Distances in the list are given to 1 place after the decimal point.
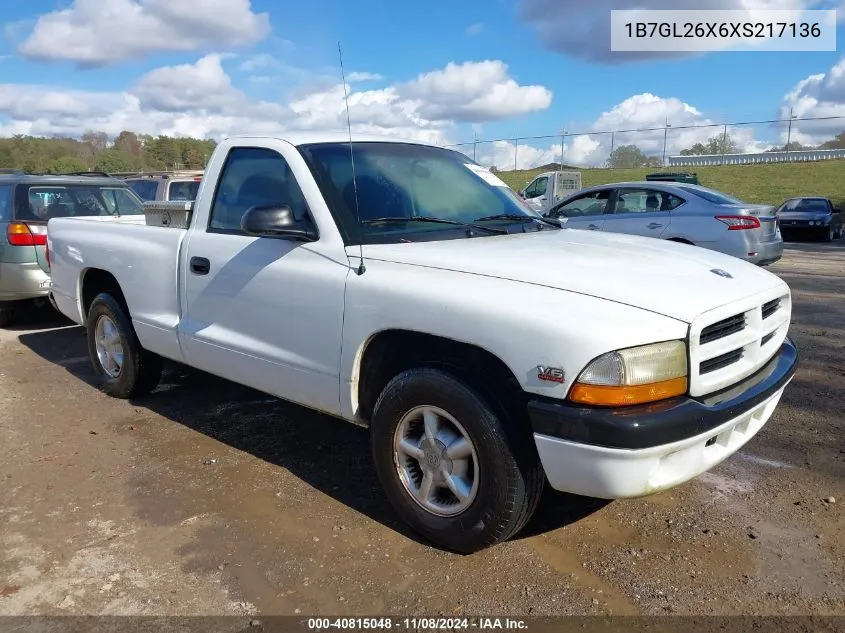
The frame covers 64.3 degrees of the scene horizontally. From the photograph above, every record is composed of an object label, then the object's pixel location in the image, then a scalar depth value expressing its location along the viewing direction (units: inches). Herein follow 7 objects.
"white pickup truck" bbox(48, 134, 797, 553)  95.9
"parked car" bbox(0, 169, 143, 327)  280.7
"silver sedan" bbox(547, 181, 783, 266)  368.8
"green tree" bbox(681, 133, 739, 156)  1477.0
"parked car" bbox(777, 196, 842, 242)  779.4
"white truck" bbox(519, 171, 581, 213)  731.7
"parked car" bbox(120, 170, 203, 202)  451.8
